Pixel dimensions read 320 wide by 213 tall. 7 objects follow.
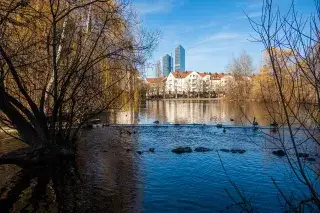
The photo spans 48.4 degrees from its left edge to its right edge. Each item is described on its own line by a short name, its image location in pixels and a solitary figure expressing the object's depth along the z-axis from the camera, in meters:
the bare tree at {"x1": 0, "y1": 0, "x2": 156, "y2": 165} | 13.06
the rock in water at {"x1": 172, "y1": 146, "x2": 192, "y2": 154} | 16.39
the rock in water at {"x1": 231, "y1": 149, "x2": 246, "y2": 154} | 16.19
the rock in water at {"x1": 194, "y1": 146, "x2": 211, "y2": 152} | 16.73
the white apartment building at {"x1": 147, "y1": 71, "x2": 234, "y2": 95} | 115.44
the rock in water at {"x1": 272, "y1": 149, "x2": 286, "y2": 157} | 15.45
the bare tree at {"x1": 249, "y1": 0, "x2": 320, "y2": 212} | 3.60
